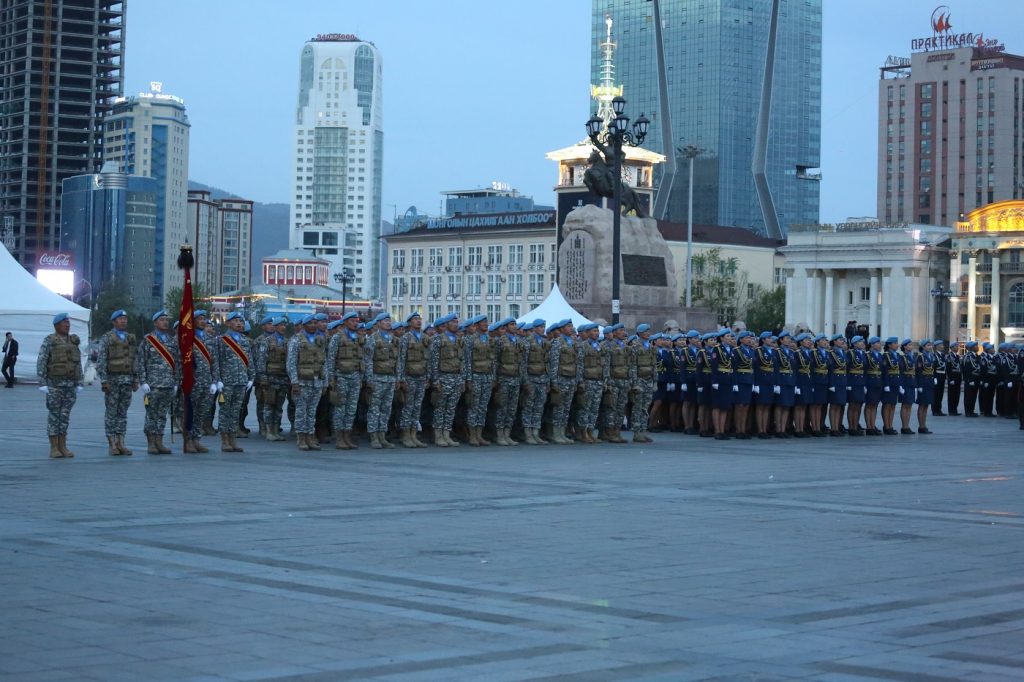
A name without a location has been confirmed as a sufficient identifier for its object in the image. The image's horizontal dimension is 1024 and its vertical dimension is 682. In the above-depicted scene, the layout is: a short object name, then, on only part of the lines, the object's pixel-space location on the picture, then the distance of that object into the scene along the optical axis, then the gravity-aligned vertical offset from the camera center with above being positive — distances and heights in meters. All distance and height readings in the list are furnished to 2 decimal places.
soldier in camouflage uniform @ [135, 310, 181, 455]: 18.19 -0.42
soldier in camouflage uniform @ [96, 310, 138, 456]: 18.00 -0.46
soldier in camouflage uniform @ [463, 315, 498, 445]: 21.23 -0.35
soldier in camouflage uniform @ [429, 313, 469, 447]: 20.86 -0.41
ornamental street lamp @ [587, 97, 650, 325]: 29.67 +4.02
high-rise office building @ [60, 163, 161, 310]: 175.25 +13.46
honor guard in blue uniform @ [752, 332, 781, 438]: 24.28 -0.44
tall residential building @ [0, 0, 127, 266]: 168.88 +27.09
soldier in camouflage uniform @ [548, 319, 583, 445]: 22.19 -0.39
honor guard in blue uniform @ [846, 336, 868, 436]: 25.83 -0.51
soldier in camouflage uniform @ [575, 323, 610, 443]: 22.55 -0.46
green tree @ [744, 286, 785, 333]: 114.62 +3.12
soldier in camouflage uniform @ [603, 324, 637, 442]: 23.00 -0.42
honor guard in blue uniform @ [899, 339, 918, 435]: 26.77 -0.52
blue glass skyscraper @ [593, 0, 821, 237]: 158.00 +28.03
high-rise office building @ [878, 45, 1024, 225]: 140.75 +21.02
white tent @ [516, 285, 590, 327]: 31.81 +0.75
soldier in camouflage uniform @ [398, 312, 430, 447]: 20.56 -0.44
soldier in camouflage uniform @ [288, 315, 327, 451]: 19.61 -0.49
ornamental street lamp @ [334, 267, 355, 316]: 85.95 +3.86
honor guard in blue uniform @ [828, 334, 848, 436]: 25.27 -0.39
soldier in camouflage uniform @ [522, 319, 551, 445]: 21.98 -0.48
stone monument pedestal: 39.28 +2.07
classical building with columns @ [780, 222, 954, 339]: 116.75 +6.05
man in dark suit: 39.91 -0.52
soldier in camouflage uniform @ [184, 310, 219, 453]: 18.81 -0.50
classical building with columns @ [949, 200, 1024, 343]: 112.94 +6.33
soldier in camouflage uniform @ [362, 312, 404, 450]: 20.14 -0.39
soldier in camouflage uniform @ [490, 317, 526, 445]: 21.69 -0.38
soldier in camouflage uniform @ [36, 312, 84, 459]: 17.59 -0.48
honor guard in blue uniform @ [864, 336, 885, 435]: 26.15 -0.46
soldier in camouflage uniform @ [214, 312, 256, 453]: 19.33 -0.33
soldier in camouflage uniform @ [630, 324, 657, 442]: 23.30 -0.54
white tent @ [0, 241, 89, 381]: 40.34 +0.68
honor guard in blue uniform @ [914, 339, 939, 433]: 27.41 -0.57
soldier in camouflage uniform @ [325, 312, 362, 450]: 19.89 -0.42
